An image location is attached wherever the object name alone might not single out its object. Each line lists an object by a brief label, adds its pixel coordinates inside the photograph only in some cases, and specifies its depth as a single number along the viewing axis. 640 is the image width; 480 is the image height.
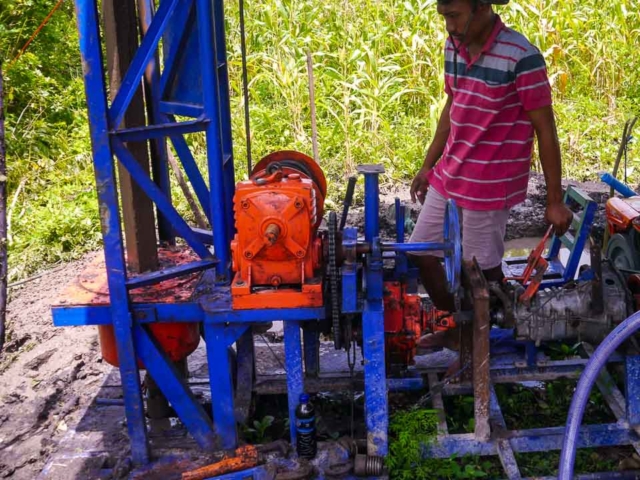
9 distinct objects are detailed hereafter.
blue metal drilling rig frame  3.22
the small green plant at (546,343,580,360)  4.45
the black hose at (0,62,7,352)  3.22
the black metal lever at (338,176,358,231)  3.62
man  3.55
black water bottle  3.50
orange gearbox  3.28
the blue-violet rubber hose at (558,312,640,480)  2.91
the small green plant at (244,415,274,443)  3.90
